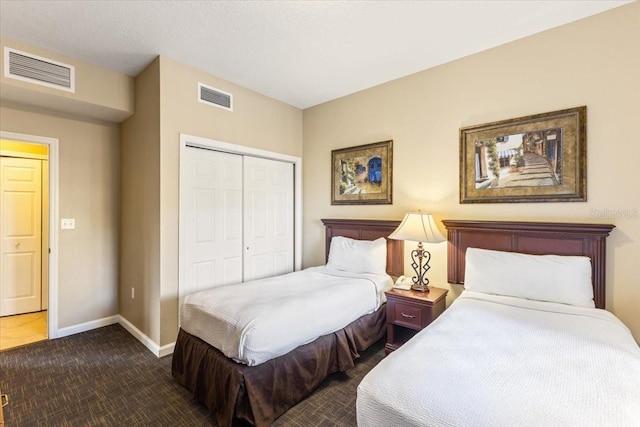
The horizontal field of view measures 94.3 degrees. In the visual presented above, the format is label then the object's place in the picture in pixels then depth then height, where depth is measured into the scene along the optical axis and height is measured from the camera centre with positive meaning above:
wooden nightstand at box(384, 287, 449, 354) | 2.53 -0.84
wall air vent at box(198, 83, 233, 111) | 3.08 +1.27
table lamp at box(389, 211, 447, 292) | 2.67 -0.17
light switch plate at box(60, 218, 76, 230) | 3.22 -0.10
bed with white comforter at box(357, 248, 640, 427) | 1.05 -0.67
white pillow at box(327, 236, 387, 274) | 3.17 -0.45
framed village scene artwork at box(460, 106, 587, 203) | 2.29 +0.47
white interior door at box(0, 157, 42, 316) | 3.68 -0.27
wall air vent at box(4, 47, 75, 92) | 2.49 +1.27
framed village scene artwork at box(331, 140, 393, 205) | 3.35 +0.48
